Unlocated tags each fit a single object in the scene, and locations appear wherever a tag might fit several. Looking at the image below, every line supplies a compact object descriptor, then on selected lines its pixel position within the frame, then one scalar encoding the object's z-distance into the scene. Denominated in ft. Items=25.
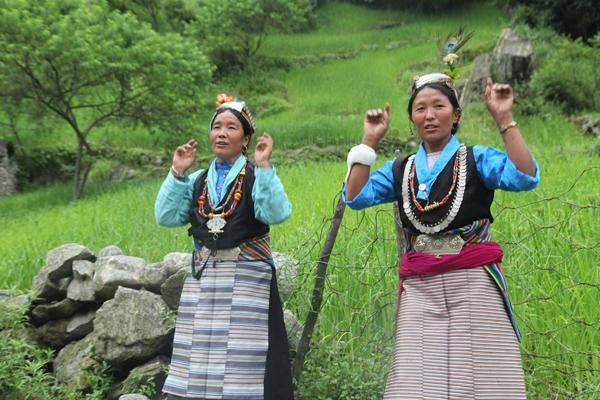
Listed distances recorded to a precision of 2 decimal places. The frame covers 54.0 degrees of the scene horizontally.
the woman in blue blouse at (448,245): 6.48
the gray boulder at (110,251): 12.98
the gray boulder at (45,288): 12.47
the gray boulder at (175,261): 11.39
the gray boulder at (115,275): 11.53
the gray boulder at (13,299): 11.70
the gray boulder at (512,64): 37.88
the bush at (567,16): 46.14
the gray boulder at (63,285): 12.49
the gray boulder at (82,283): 11.99
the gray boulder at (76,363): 10.86
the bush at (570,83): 35.19
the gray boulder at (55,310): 12.18
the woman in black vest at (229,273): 7.93
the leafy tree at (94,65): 28.19
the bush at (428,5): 86.79
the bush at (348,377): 9.52
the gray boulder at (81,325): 11.92
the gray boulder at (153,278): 11.54
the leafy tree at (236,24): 57.98
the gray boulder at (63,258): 12.48
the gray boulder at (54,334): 12.25
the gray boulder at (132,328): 10.69
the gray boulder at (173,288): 10.93
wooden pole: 9.52
